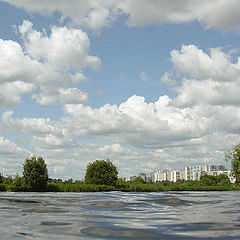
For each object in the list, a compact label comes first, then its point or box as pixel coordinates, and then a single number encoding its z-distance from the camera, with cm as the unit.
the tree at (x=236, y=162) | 8734
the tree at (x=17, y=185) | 6976
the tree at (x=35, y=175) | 7425
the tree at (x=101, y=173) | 9750
